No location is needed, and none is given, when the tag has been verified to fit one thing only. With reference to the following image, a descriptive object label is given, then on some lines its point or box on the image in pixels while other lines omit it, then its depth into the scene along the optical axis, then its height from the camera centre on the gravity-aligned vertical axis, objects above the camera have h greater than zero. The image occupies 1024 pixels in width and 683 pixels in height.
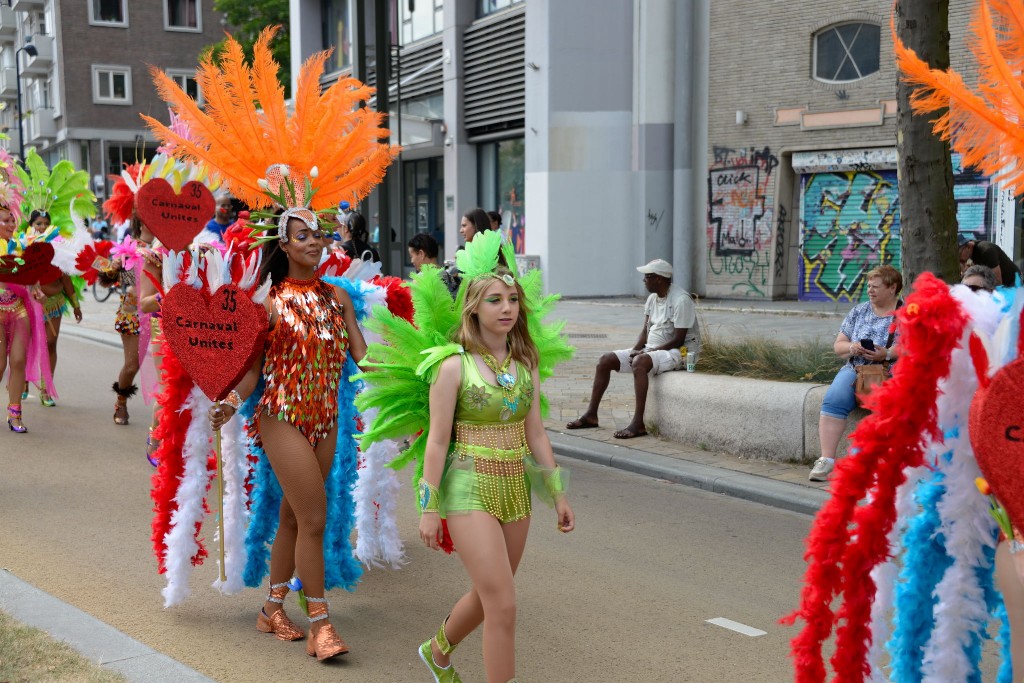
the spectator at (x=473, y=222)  8.65 +0.07
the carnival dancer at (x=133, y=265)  7.73 -0.23
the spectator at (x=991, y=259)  8.41 -0.25
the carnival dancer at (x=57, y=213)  10.04 +0.21
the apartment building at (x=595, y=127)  21.08 +2.09
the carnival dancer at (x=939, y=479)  2.84 -0.69
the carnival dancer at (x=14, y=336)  9.45 -0.89
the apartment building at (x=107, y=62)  48.50 +7.84
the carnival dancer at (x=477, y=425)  3.63 -0.68
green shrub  8.20 -1.03
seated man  8.85 -0.96
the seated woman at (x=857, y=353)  7.24 -0.84
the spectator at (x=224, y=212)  10.59 +0.21
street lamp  39.31 +6.72
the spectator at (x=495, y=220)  10.56 +0.11
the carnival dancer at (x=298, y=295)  4.43 -0.27
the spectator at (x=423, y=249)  8.55 -0.14
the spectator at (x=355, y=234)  10.25 -0.02
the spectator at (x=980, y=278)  6.56 -0.32
